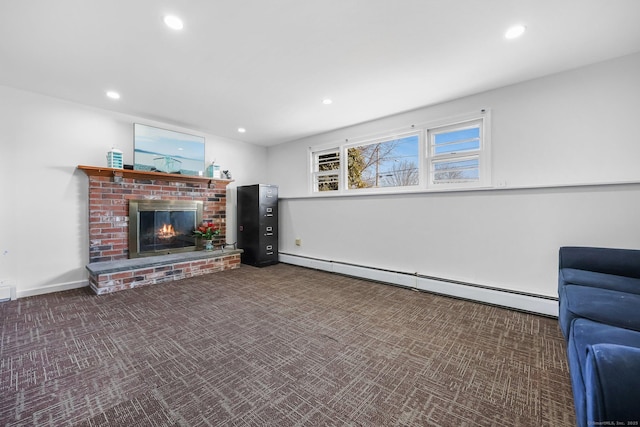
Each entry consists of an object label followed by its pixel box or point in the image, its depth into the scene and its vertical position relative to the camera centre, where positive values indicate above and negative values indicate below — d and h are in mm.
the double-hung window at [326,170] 4473 +794
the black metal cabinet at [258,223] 4664 -190
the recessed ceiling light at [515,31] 1881 +1387
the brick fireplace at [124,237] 3289 -328
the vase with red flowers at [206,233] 4359 -343
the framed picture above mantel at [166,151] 3789 +1009
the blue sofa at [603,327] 678 -502
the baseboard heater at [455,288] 2523 -899
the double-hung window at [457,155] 3004 +731
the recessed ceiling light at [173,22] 1804 +1405
